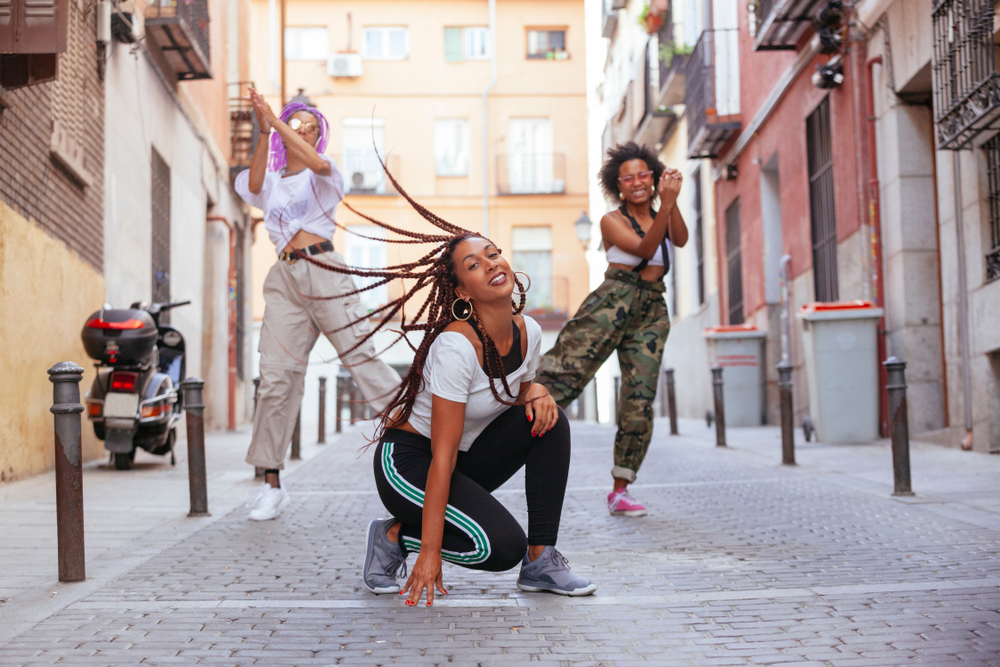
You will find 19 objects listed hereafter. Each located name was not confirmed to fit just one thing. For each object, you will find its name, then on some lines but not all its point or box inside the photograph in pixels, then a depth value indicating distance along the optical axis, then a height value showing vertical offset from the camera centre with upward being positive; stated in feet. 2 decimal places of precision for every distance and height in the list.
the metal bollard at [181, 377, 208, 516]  18.94 -1.47
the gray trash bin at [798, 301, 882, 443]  33.01 -0.09
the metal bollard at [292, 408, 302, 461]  30.50 -1.89
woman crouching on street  11.49 -0.76
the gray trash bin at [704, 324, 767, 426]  48.26 -0.14
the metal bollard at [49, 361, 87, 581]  12.94 -1.11
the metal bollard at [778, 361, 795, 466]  26.45 -1.22
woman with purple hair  18.66 +1.49
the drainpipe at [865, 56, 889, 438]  34.32 +4.22
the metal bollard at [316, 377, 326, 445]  39.88 -1.77
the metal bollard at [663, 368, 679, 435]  42.37 -1.28
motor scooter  25.14 -0.16
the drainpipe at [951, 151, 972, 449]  28.71 +1.40
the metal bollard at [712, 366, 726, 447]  34.83 -1.67
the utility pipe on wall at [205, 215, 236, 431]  54.44 +3.06
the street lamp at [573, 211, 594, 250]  79.87 +10.39
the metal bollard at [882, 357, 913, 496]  19.35 -1.09
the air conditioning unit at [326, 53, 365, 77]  106.93 +30.02
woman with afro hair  18.53 +0.66
